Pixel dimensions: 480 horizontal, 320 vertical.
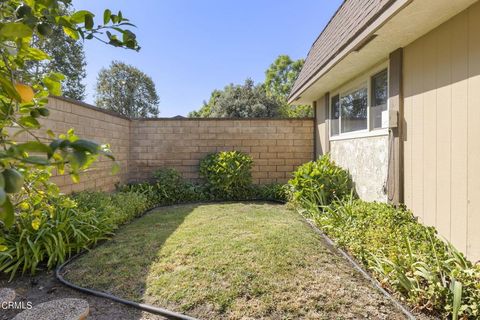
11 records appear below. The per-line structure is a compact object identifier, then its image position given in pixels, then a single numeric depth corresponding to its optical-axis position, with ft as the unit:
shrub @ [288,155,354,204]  17.17
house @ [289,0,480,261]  8.71
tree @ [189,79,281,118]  57.52
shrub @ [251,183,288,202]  22.36
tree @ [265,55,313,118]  85.81
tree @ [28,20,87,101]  52.45
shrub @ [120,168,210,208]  21.71
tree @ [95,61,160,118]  77.51
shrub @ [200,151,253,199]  22.17
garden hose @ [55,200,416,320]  6.89
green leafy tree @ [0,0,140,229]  1.82
